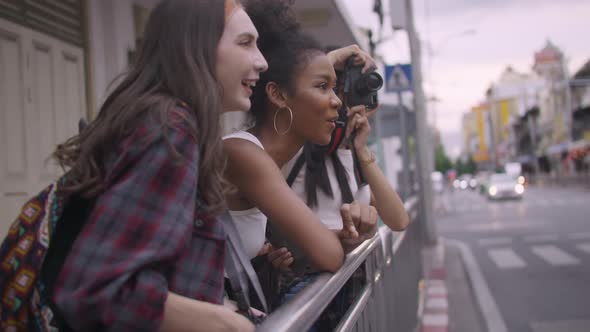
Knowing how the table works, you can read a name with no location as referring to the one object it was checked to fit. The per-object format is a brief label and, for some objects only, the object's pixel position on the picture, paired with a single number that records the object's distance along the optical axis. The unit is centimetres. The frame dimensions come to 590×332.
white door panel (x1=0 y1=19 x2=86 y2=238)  399
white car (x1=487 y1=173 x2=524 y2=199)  3388
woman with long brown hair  103
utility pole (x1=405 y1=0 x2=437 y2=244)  1277
